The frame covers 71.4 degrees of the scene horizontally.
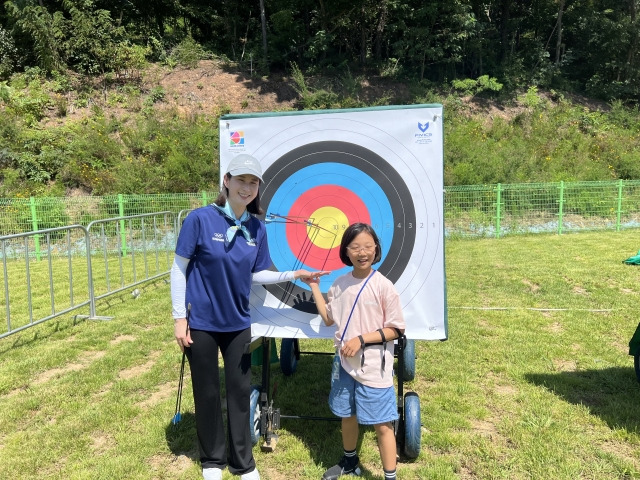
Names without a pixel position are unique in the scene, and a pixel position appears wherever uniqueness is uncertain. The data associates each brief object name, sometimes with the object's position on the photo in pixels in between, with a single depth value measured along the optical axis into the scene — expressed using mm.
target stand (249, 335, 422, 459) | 2607
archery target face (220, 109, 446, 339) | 2689
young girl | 2270
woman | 2266
